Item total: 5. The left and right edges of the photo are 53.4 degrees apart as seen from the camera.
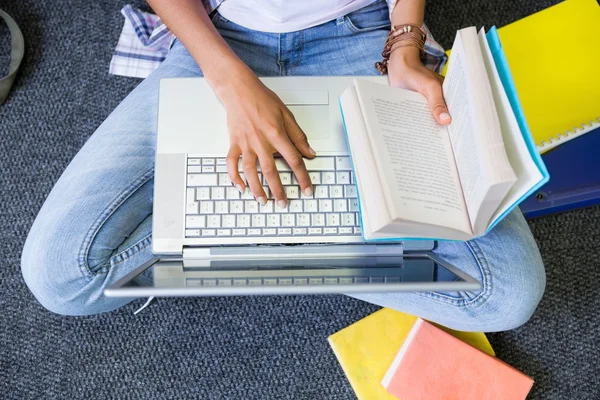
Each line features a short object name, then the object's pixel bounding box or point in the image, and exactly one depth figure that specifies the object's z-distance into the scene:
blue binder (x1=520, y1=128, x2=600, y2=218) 1.17
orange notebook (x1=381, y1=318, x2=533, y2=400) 1.11
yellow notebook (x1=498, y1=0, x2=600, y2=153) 1.15
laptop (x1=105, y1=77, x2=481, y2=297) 0.71
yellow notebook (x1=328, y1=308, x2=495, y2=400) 1.13
